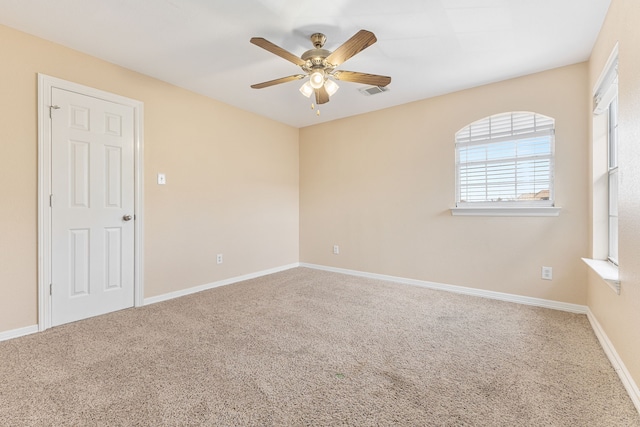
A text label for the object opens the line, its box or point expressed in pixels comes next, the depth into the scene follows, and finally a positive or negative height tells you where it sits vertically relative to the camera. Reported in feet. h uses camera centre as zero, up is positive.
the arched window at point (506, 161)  9.87 +1.92
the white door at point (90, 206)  8.25 +0.25
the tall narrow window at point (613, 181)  7.53 +0.85
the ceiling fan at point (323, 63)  6.57 +3.83
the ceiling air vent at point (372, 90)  10.99 +4.80
